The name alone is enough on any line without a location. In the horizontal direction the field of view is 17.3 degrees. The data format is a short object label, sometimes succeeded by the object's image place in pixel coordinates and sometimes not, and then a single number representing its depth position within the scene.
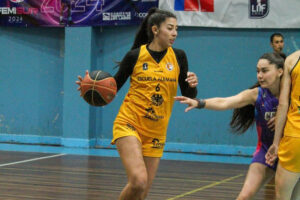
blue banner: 19.70
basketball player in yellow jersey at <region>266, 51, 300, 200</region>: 7.13
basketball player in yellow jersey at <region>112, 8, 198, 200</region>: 8.29
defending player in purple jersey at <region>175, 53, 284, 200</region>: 7.66
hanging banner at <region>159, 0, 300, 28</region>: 18.29
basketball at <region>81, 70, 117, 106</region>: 8.56
